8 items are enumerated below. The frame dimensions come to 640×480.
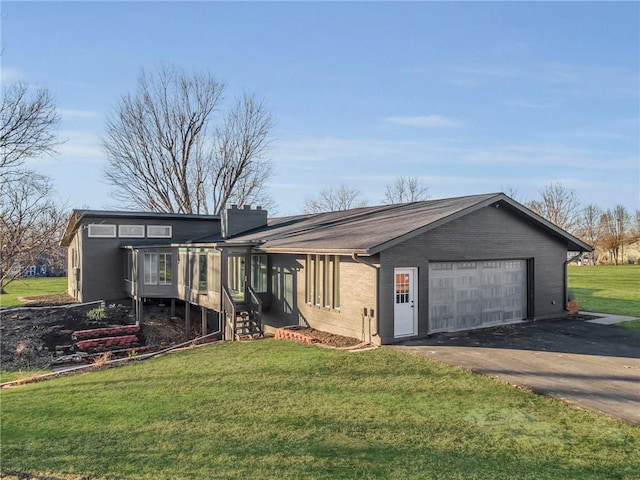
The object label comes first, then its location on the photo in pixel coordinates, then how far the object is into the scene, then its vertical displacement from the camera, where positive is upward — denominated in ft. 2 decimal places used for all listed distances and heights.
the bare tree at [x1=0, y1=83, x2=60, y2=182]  37.22 +11.17
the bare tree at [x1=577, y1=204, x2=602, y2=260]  195.00 +11.34
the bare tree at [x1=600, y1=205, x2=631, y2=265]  184.14 +8.87
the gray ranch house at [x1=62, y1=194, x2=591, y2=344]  38.32 -2.05
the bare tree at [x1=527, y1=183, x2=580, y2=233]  185.47 +18.39
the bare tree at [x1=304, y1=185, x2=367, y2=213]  197.57 +23.17
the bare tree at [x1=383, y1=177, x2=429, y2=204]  181.47 +24.64
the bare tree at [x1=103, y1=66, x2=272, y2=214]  118.32 +28.42
